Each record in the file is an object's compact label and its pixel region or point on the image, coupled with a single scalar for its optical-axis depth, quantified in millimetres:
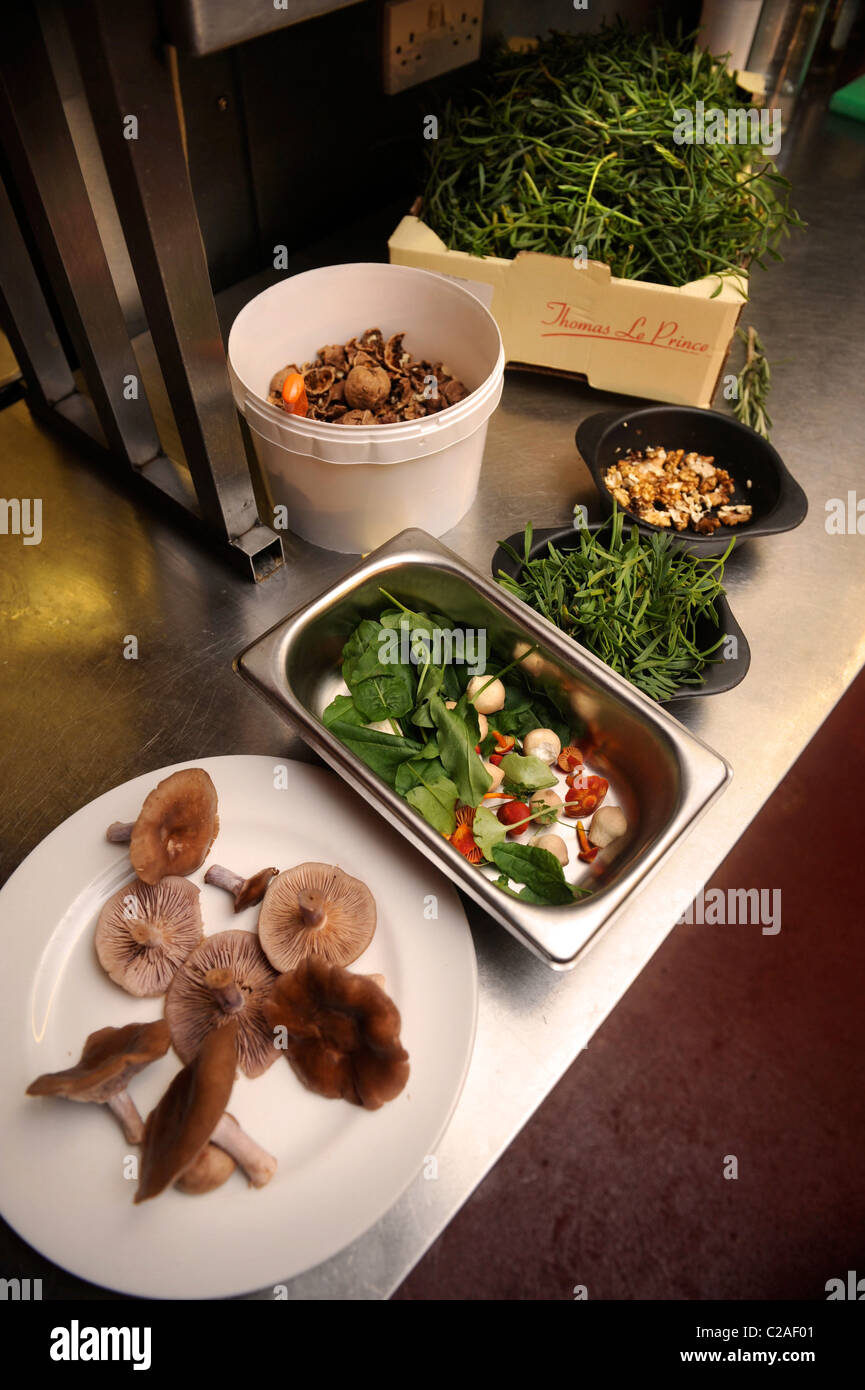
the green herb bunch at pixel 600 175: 1062
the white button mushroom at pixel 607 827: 795
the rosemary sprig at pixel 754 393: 1175
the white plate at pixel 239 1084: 594
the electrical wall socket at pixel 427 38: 1178
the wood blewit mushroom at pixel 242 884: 741
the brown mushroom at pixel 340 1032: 621
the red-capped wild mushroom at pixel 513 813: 797
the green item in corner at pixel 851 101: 1677
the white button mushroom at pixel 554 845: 786
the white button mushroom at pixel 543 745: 840
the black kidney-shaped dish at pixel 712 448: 942
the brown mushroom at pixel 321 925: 703
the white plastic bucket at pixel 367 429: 885
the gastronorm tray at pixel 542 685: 669
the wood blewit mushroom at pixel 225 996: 669
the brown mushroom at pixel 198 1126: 572
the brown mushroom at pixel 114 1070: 595
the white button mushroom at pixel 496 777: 831
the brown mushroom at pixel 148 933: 696
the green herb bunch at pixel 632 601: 853
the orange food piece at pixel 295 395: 972
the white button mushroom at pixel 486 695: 850
